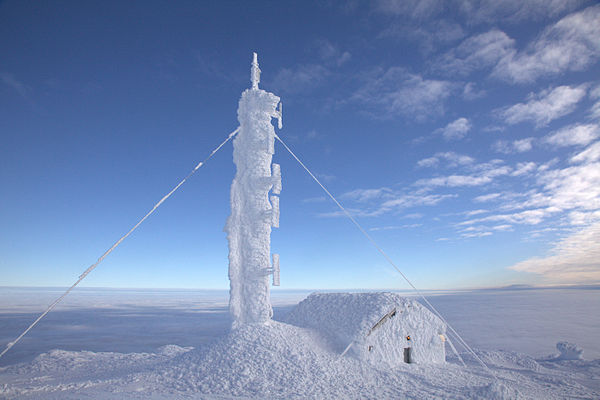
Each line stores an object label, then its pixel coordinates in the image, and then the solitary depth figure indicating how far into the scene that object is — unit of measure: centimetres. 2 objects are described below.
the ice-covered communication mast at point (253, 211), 1670
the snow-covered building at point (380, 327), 1585
